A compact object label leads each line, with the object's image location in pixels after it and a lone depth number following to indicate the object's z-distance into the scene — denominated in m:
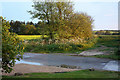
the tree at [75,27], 21.78
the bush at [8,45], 5.59
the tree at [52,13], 22.14
